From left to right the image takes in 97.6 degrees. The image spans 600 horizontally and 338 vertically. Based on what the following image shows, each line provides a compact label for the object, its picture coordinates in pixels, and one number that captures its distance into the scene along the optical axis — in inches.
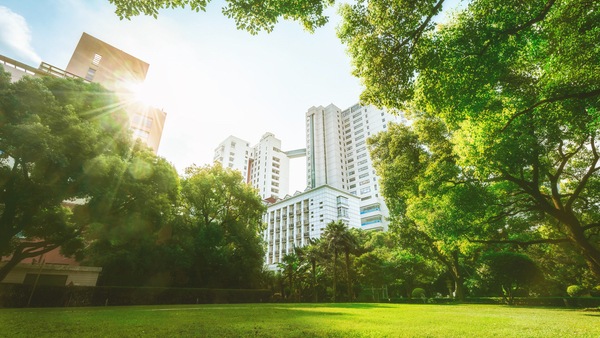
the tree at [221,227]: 1189.7
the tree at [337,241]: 1362.0
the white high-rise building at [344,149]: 3380.9
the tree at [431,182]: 626.2
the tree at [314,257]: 1451.8
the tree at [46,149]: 568.7
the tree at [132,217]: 674.8
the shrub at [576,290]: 1039.6
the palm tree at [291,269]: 1497.3
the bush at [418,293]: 1534.2
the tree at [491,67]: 334.0
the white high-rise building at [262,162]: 4037.9
